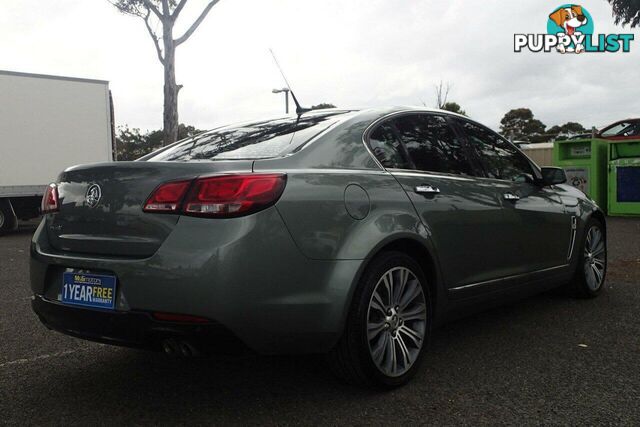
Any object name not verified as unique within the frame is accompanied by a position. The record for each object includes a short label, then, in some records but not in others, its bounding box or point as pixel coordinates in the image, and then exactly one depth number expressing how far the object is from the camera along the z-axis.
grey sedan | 2.47
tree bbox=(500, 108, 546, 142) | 56.03
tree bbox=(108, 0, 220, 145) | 18.98
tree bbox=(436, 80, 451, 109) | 20.89
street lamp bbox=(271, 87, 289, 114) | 24.16
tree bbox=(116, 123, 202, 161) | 50.63
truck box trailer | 12.04
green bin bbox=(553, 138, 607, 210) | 14.27
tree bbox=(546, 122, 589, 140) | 54.66
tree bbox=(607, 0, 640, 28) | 29.38
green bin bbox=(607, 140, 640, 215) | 13.42
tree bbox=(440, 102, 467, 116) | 27.17
